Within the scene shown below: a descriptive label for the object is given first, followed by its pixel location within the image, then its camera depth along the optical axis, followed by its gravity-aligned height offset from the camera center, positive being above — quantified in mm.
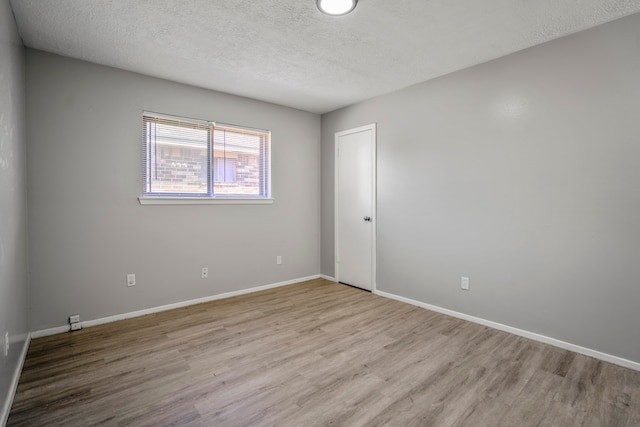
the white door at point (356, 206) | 4102 +12
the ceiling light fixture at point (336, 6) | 2026 +1356
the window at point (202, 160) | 3350 +582
